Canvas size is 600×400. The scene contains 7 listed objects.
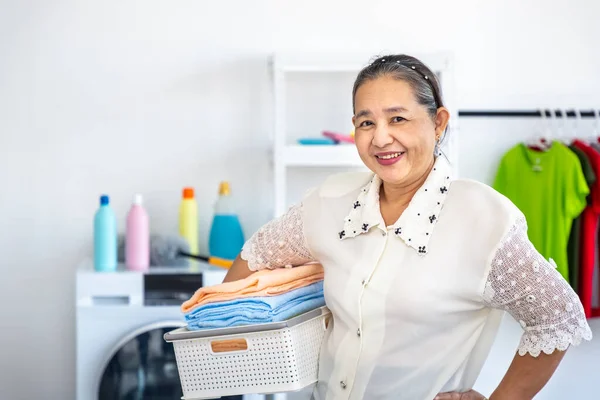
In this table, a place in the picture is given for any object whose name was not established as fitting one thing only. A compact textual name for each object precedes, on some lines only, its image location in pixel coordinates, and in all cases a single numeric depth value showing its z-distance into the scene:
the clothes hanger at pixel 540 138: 3.30
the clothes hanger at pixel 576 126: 3.39
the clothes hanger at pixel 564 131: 3.32
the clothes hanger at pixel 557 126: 3.34
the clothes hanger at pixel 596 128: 3.37
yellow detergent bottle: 3.20
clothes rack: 3.37
